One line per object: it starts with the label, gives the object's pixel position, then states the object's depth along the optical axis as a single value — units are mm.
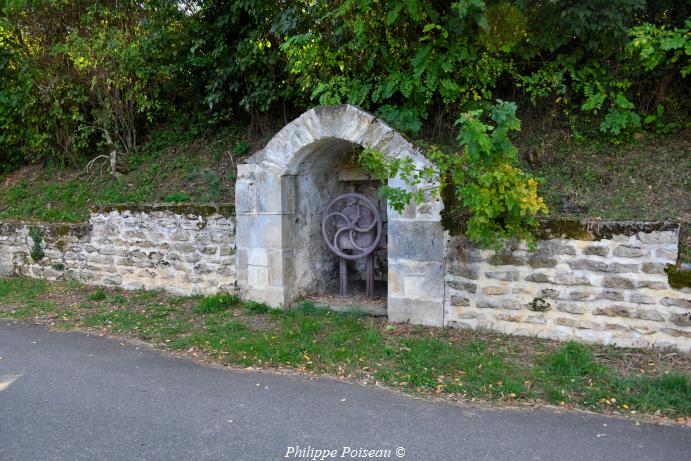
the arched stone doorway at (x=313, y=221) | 5703
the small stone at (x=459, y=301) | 5514
